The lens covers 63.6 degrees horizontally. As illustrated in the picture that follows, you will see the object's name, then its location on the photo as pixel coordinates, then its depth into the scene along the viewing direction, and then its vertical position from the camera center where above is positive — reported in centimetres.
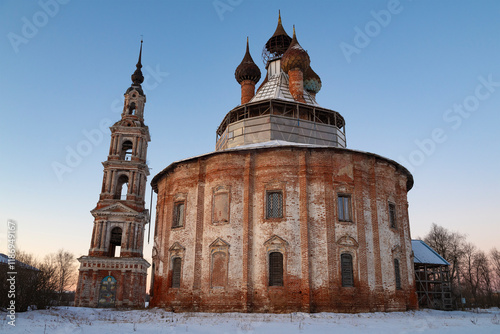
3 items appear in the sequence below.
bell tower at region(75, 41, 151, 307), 2812 +437
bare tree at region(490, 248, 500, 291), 5919 +398
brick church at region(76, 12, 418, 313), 1822 +296
